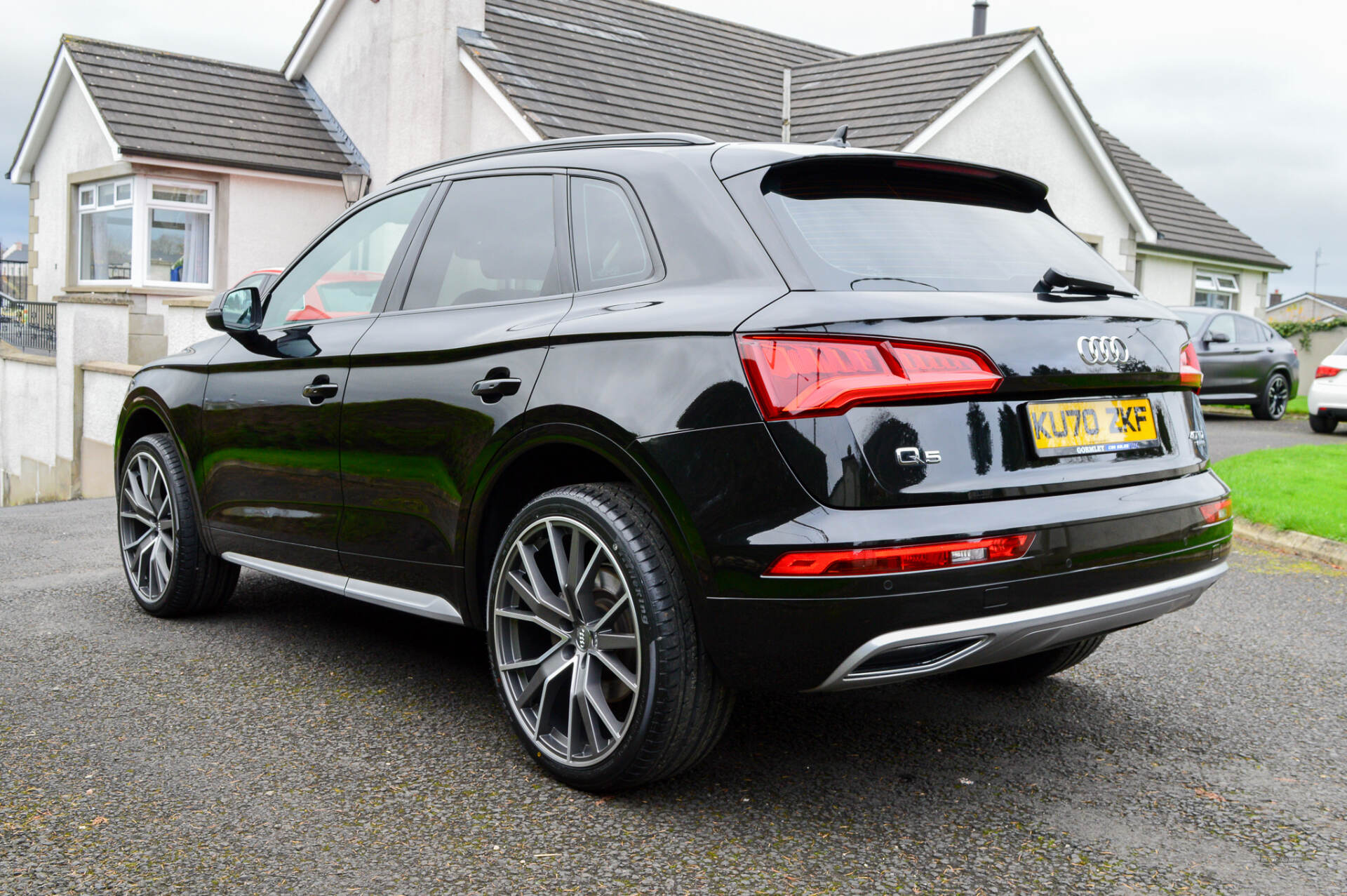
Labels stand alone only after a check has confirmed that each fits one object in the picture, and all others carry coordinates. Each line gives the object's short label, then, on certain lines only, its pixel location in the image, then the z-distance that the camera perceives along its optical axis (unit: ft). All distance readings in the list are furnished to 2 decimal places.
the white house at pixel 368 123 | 58.18
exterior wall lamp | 56.79
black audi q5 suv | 9.39
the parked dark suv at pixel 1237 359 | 58.85
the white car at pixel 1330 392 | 51.93
